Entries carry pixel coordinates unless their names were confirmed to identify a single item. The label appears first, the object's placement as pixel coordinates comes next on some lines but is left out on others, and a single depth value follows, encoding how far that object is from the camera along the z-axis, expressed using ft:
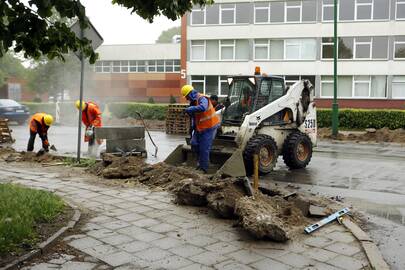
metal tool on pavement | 19.08
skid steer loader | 33.19
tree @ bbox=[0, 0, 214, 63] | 15.14
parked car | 85.25
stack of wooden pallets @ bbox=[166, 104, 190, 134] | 71.75
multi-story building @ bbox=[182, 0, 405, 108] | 110.01
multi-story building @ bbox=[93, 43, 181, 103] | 167.73
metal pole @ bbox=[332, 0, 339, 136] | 66.44
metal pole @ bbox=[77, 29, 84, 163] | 33.24
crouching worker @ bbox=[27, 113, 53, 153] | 39.99
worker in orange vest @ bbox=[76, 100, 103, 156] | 43.32
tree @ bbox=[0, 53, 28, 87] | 143.82
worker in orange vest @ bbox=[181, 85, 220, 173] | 31.42
